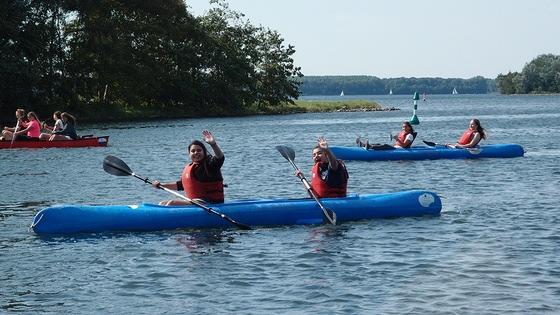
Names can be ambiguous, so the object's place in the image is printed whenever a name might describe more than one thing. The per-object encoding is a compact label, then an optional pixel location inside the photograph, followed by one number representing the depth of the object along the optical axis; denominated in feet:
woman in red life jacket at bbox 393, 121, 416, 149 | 93.35
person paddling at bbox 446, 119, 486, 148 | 93.71
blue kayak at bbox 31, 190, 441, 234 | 49.06
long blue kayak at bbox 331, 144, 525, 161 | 93.66
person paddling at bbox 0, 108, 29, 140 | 106.42
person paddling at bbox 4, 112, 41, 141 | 106.63
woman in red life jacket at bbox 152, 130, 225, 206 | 48.80
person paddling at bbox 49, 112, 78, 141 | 108.58
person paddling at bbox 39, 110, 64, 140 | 108.47
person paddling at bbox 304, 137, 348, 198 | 52.34
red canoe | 107.04
